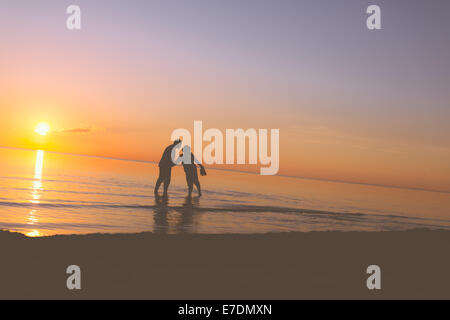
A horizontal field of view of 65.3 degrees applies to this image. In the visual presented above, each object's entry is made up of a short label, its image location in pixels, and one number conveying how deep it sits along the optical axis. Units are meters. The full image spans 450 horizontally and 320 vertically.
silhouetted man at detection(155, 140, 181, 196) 18.86
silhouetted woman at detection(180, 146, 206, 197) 20.03
